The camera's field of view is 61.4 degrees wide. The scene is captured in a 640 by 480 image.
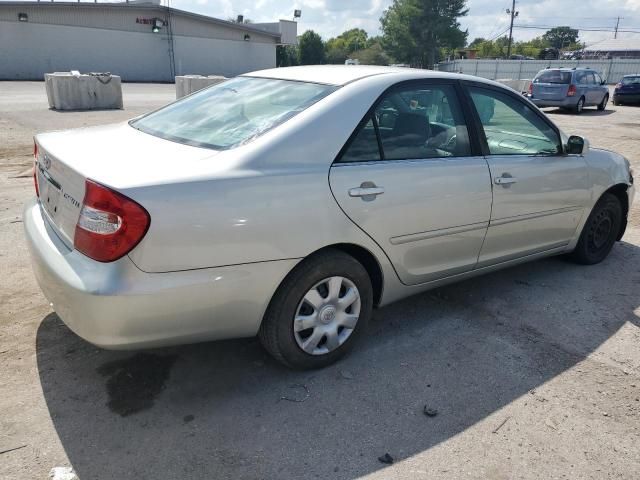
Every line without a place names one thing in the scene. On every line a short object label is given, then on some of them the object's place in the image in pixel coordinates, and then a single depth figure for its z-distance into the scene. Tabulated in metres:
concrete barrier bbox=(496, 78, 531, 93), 25.59
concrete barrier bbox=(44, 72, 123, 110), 14.59
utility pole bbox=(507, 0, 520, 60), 65.12
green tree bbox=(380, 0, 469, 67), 60.31
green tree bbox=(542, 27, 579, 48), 104.04
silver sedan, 2.37
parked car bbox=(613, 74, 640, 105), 23.36
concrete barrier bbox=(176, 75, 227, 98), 16.11
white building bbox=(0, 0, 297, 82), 32.34
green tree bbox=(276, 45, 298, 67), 51.05
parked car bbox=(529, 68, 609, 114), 18.97
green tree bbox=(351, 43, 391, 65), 63.34
